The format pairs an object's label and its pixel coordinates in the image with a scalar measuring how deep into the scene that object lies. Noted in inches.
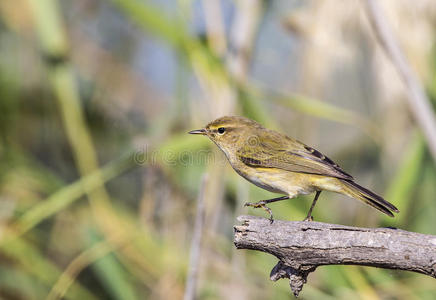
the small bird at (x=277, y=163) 216.4
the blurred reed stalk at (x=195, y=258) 224.8
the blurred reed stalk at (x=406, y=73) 247.9
